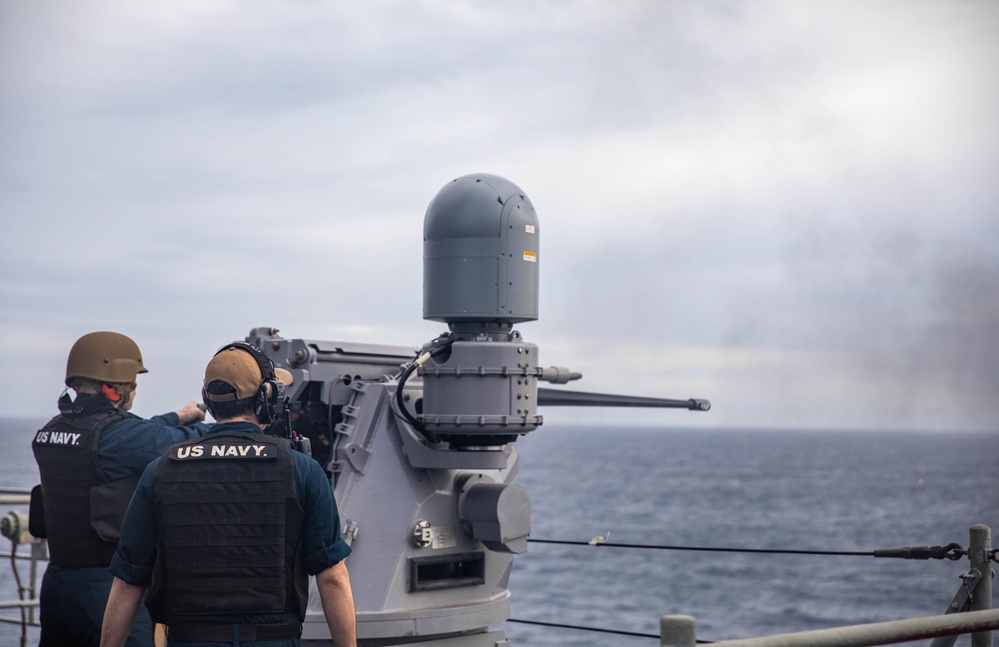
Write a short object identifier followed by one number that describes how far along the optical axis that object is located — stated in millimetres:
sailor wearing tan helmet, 5047
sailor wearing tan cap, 3791
